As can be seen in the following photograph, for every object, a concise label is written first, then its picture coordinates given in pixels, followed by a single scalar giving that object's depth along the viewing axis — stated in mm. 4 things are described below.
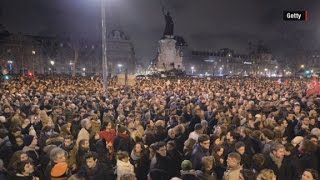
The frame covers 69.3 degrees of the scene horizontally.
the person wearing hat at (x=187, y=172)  3744
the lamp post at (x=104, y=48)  12209
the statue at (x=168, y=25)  38449
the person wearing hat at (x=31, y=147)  4882
